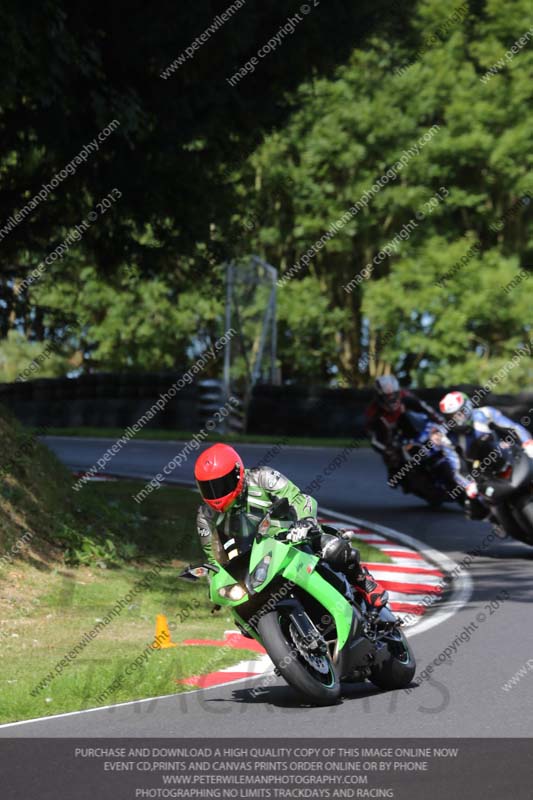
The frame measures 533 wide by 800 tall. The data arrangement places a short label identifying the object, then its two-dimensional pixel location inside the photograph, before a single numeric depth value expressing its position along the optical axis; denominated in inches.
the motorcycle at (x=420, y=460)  722.8
